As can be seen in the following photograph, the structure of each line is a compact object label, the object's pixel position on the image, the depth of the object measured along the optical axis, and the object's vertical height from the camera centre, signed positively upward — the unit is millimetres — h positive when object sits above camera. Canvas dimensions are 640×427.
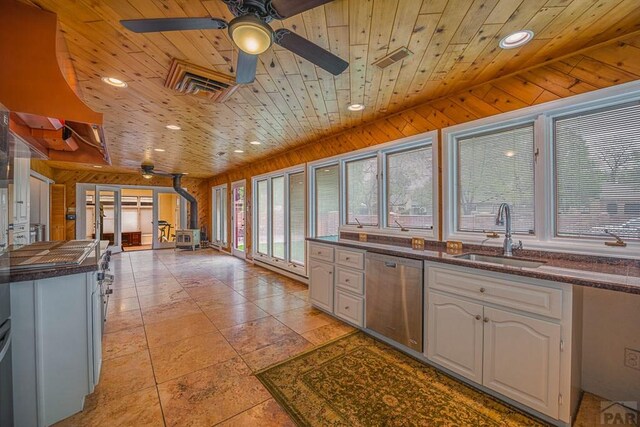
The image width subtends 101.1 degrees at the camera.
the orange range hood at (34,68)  1498 +862
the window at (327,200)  4230 +219
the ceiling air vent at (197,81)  2107 +1161
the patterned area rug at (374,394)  1664 -1296
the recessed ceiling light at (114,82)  2305 +1187
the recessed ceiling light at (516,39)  1733 +1185
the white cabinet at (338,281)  2852 -800
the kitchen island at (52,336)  1529 -749
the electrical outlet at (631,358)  1707 -955
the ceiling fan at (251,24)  1197 +918
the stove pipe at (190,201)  8086 +433
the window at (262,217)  6066 -76
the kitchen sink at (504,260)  2004 -393
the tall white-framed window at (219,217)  8320 -101
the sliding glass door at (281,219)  4996 -111
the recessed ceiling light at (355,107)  2918 +1202
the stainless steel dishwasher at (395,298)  2277 -791
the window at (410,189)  2959 +292
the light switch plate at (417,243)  2684 -316
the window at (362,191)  3593 +319
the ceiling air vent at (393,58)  1914 +1181
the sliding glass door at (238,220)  7273 -180
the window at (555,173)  1816 +325
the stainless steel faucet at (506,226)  2188 -110
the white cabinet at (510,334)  1538 -810
